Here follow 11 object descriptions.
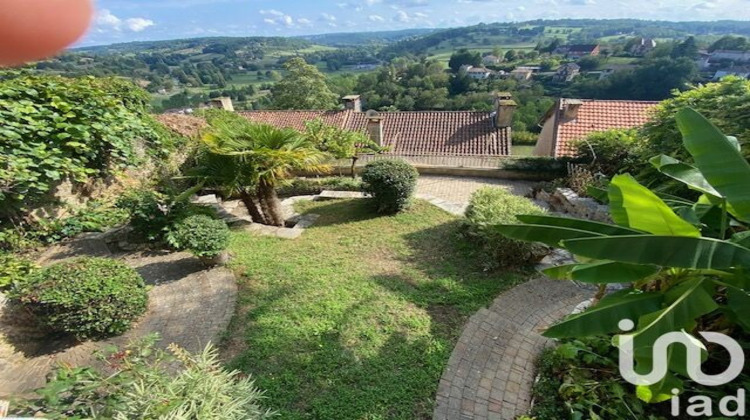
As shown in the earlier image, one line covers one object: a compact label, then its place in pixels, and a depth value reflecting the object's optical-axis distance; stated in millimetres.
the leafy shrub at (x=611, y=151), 9031
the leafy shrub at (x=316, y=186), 10414
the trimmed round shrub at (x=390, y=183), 7750
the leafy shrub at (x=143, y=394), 2602
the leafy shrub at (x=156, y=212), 6316
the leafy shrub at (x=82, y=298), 4207
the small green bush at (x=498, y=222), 5883
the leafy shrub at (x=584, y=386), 3271
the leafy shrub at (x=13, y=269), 4670
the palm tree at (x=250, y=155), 6633
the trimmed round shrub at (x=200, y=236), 5625
